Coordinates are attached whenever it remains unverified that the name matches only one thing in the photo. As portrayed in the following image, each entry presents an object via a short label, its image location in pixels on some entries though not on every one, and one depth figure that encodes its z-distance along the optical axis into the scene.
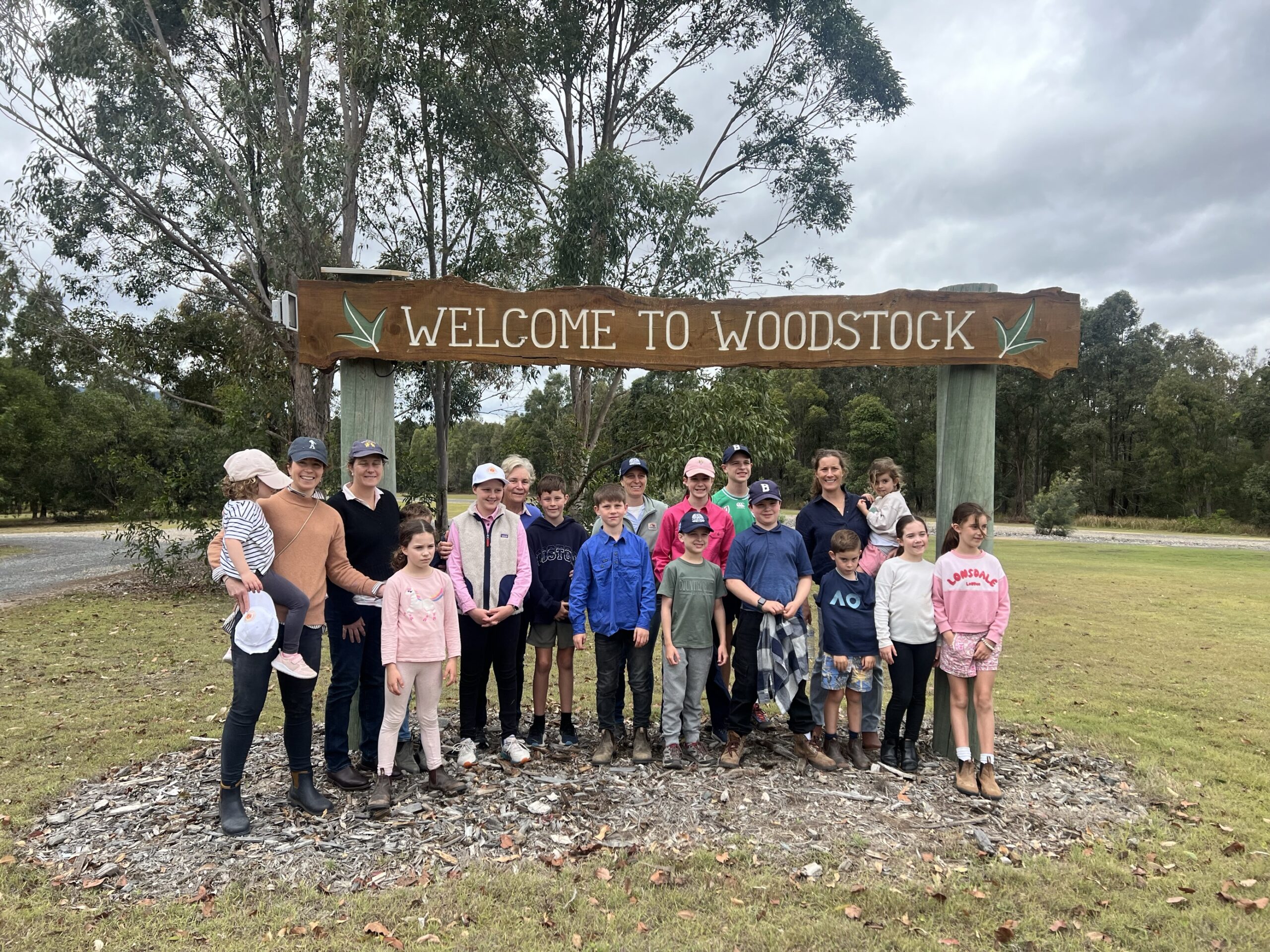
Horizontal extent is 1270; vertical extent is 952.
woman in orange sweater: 3.83
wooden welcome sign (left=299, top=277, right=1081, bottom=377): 4.78
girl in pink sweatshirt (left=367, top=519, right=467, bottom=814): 4.17
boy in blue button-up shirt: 4.72
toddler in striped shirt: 3.73
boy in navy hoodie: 4.99
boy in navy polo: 4.66
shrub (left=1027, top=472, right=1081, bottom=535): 29.92
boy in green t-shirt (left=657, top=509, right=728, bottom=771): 4.68
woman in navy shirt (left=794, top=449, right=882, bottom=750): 4.95
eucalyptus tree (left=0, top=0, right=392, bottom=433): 12.37
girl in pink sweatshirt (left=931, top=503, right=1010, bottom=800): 4.40
